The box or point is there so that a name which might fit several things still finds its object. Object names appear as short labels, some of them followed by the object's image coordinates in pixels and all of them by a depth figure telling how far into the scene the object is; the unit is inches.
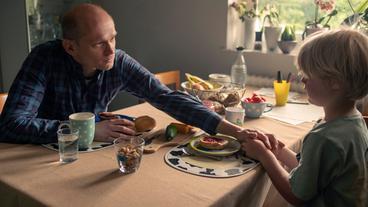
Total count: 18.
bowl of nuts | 40.1
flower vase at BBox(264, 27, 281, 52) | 92.6
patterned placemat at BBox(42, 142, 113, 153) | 46.5
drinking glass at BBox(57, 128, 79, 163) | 43.2
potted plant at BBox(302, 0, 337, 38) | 87.8
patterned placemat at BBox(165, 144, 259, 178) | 40.9
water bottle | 83.3
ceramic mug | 46.0
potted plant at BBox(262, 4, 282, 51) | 92.7
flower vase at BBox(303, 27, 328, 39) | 87.0
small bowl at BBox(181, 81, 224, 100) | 67.4
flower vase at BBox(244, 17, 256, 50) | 96.9
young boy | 37.0
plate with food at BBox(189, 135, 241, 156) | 45.9
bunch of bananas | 70.5
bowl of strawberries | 61.9
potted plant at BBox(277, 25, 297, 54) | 88.8
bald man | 48.5
